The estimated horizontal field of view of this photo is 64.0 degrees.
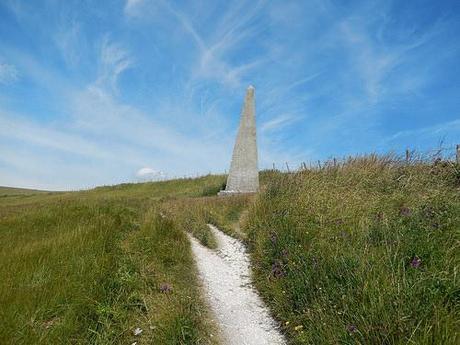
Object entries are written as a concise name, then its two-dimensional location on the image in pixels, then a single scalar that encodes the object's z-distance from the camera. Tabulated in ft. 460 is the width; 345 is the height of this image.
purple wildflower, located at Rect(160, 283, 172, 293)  18.42
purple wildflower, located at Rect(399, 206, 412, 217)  21.53
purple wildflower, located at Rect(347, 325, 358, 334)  12.32
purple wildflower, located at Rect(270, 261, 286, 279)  20.01
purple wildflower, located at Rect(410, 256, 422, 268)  14.28
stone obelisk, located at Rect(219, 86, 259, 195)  62.64
